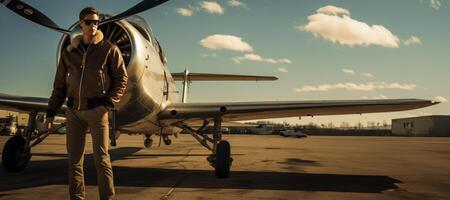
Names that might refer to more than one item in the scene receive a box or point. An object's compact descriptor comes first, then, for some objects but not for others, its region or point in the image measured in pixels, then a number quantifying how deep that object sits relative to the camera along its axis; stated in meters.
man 3.46
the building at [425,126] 91.31
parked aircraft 6.98
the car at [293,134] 55.89
